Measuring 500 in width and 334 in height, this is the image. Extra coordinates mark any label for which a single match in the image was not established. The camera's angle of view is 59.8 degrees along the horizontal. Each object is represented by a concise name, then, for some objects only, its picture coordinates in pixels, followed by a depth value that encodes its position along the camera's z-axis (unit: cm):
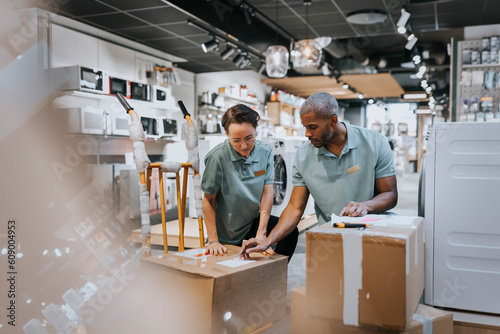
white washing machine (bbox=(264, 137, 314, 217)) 498
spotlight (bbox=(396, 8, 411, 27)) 574
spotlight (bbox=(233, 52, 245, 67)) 728
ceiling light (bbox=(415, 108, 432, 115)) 1879
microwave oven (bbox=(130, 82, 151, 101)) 678
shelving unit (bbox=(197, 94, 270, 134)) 916
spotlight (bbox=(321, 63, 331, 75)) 922
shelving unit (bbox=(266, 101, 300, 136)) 1216
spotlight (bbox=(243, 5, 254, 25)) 631
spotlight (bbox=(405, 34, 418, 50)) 705
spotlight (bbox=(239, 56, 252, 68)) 743
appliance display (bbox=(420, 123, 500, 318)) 192
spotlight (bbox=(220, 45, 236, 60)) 686
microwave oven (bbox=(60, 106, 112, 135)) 569
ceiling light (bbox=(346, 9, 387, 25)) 610
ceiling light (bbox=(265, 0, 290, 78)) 589
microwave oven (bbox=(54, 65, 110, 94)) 568
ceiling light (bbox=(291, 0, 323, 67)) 596
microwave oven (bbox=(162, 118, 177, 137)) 728
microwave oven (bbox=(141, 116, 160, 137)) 689
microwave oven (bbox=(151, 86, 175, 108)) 723
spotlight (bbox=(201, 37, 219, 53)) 619
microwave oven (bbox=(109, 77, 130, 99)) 632
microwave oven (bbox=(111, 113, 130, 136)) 616
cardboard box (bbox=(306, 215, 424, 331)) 137
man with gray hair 213
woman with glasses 233
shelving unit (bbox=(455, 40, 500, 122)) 593
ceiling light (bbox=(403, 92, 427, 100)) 1523
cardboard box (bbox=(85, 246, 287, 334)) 169
